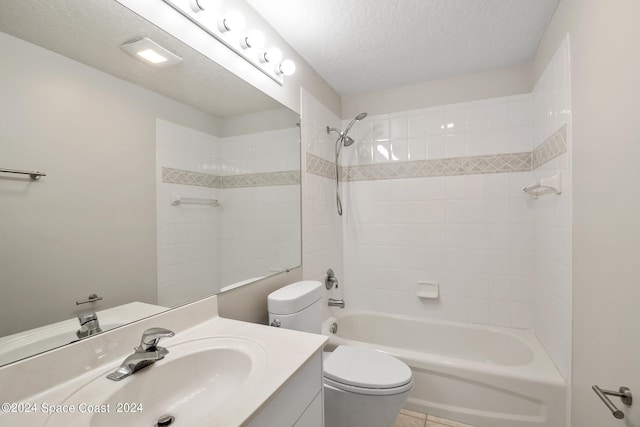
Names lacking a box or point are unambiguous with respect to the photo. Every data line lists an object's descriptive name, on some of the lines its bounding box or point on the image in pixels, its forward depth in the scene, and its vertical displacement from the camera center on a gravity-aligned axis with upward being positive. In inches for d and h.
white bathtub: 57.9 -38.9
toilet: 51.9 -32.3
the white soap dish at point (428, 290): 87.7 -24.9
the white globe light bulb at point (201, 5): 42.6 +32.7
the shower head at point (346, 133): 88.1 +26.4
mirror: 26.6 +5.2
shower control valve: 86.3 -21.0
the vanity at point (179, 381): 24.7 -17.4
